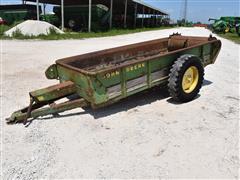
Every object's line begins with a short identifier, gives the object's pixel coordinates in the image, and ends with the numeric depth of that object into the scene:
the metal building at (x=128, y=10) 21.60
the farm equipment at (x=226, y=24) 18.98
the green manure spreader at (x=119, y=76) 2.96
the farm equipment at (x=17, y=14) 18.70
